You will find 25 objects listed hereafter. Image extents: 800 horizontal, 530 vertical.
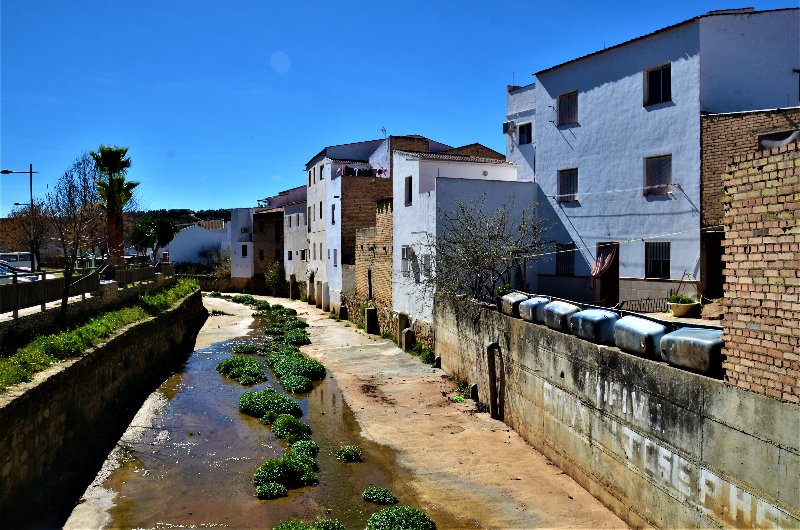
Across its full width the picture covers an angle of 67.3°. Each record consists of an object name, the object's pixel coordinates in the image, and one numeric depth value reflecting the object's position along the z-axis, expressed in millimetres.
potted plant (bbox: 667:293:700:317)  19531
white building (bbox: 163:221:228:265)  75750
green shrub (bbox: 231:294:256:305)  54494
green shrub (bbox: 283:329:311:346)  32281
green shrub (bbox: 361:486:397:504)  12805
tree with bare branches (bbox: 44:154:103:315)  30922
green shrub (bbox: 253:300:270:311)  49391
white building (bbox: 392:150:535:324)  26125
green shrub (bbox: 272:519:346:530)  11242
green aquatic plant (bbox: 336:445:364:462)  15211
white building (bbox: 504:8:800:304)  20734
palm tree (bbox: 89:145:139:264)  32406
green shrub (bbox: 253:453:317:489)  13695
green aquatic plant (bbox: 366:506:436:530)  11203
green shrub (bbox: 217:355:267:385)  24328
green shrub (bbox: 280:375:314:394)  22438
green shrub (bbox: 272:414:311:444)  16953
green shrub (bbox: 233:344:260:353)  31344
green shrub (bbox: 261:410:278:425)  18594
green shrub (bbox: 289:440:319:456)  15596
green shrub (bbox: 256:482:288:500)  13067
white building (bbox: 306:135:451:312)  42875
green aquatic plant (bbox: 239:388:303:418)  19406
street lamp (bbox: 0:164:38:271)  27303
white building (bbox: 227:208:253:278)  63938
